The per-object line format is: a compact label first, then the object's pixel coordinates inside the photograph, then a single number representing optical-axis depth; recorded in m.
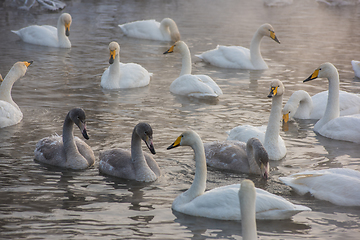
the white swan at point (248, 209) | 8.59
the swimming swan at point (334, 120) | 18.94
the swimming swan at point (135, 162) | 14.36
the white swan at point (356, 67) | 29.42
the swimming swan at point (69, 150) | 15.26
